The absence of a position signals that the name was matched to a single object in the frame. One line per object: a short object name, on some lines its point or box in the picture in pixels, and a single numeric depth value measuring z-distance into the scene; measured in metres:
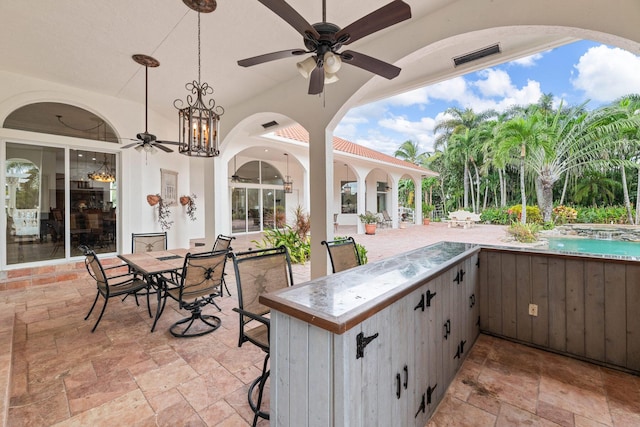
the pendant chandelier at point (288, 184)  11.28
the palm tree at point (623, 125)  9.62
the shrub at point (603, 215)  12.08
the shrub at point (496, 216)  15.27
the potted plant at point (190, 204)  7.24
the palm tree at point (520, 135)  9.16
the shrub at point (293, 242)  6.06
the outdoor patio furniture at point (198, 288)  2.70
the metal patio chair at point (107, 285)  2.91
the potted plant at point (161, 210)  6.11
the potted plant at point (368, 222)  10.81
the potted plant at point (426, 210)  16.72
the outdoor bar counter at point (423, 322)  1.10
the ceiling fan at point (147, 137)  3.72
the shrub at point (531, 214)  11.20
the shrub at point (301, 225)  6.59
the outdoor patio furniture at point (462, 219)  13.34
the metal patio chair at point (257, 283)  1.77
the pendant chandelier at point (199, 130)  2.98
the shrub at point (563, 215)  11.43
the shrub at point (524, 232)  7.96
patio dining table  2.95
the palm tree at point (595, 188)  14.23
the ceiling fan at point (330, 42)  1.55
